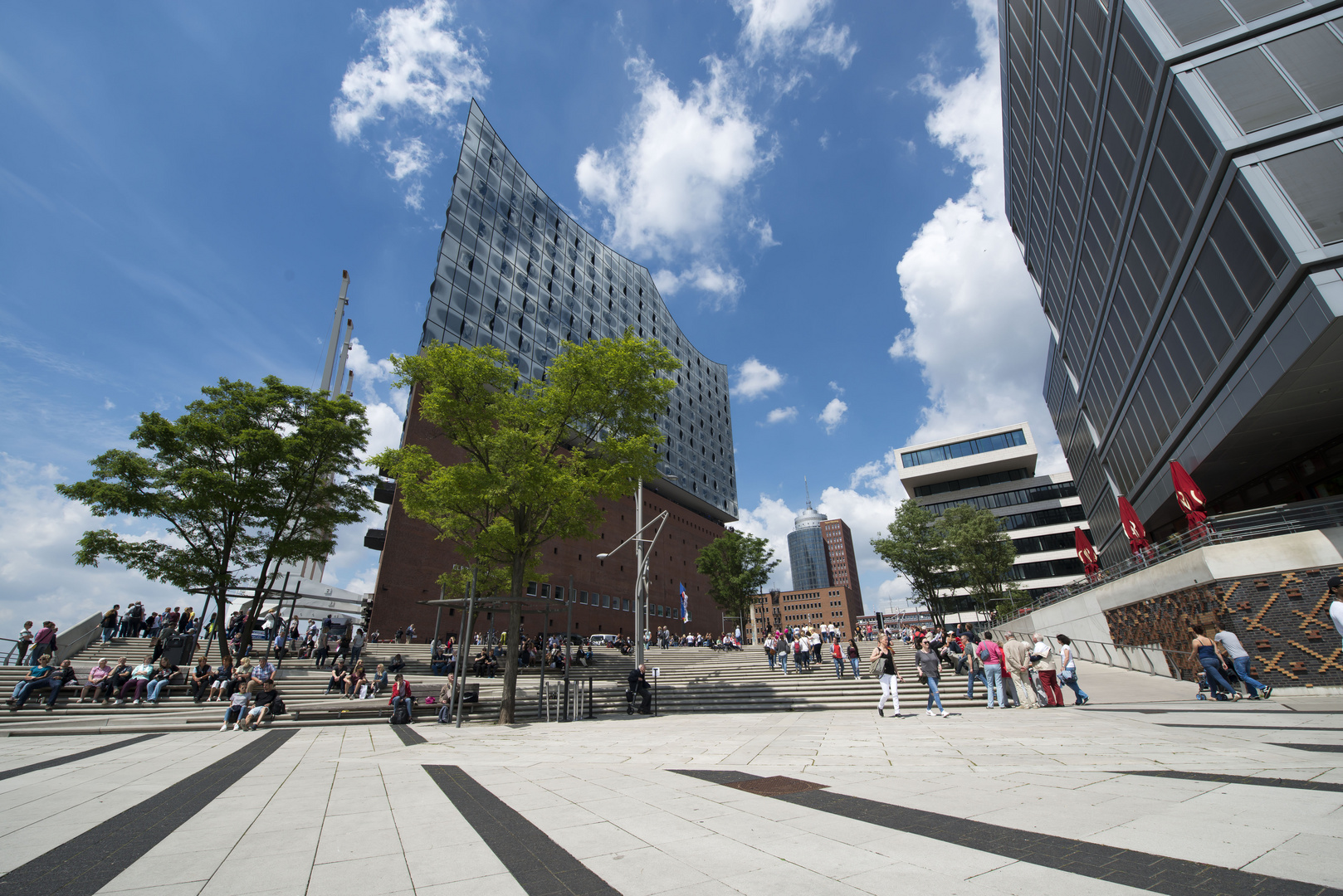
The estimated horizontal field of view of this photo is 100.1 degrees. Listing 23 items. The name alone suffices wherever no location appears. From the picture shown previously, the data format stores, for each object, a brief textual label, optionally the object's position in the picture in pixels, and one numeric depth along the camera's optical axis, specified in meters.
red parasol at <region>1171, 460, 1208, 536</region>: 21.08
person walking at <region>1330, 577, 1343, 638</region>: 9.10
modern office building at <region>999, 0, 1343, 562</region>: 14.24
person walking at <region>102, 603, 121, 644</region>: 24.09
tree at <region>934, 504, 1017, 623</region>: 42.97
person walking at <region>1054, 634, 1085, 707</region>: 14.27
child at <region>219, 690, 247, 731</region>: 14.04
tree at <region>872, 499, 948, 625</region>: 43.59
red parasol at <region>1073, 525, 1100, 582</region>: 42.88
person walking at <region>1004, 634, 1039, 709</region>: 14.38
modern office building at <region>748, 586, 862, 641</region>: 157.23
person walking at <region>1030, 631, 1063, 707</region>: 14.32
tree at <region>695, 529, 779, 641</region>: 54.38
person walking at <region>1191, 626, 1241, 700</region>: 12.36
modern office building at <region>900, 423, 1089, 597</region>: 61.81
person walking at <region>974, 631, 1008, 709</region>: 14.81
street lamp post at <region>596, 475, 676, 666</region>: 24.34
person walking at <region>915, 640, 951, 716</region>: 13.48
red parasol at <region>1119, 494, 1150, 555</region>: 29.91
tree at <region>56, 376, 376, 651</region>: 21.89
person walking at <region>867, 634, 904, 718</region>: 14.22
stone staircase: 14.48
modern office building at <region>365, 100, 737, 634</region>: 40.88
